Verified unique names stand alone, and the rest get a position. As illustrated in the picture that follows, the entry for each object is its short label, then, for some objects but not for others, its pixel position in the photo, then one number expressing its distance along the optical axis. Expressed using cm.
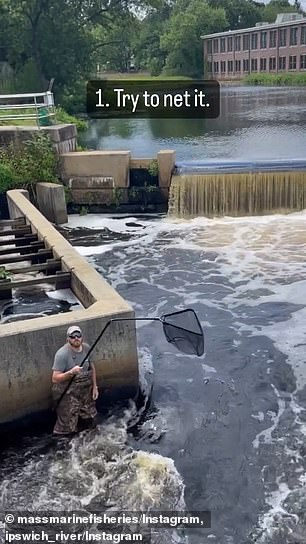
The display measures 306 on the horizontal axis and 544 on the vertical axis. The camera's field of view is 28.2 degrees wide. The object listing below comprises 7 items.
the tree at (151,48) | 9138
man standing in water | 723
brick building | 7119
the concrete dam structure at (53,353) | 734
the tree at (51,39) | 4425
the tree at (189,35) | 8369
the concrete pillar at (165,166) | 1837
